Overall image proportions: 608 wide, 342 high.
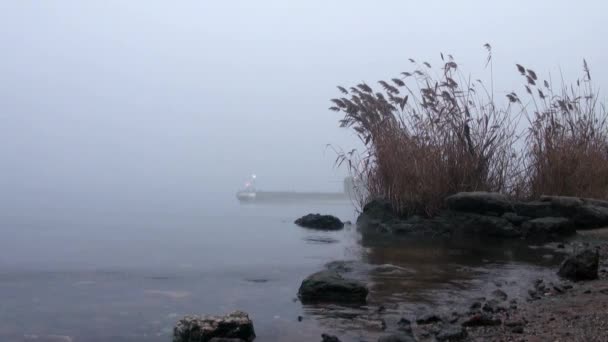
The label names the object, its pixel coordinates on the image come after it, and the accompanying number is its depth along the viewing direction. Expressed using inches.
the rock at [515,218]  335.0
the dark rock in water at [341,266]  210.8
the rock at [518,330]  124.7
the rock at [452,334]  123.3
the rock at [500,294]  165.3
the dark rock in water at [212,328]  123.8
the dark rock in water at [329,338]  122.1
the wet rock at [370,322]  135.2
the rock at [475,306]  148.9
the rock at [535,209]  331.6
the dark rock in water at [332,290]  161.9
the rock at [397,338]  118.5
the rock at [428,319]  138.1
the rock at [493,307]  146.8
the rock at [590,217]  315.9
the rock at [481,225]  320.3
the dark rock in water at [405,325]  130.8
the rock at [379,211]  377.1
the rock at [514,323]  130.3
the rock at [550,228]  308.2
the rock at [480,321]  133.0
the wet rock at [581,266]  187.2
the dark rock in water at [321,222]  411.2
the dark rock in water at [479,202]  335.0
